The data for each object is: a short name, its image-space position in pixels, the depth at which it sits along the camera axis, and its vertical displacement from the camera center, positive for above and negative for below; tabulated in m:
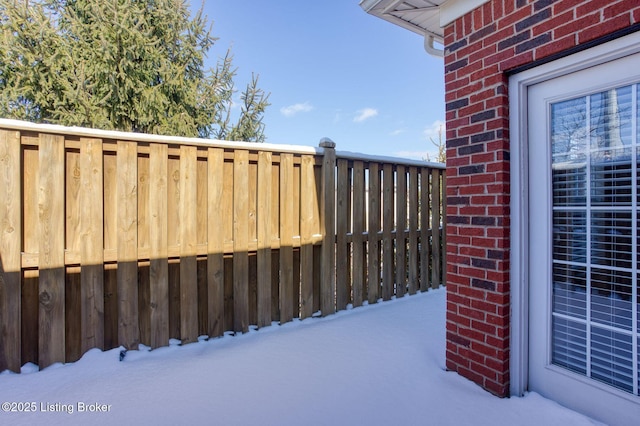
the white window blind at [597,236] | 1.51 -0.14
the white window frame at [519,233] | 1.84 -0.14
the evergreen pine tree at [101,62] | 5.25 +2.64
